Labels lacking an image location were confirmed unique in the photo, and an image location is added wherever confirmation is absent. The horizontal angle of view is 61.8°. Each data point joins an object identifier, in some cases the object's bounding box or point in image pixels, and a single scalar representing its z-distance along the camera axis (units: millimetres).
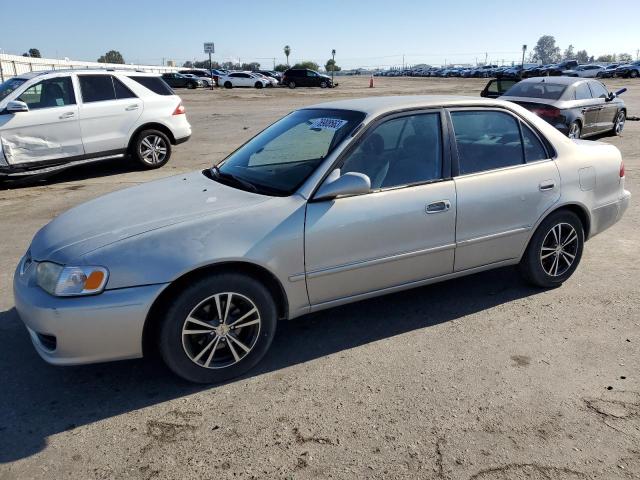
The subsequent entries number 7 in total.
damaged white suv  8641
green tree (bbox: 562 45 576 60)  188188
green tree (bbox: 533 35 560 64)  192625
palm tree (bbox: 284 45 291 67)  102688
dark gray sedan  11125
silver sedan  3006
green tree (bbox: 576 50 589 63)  182250
